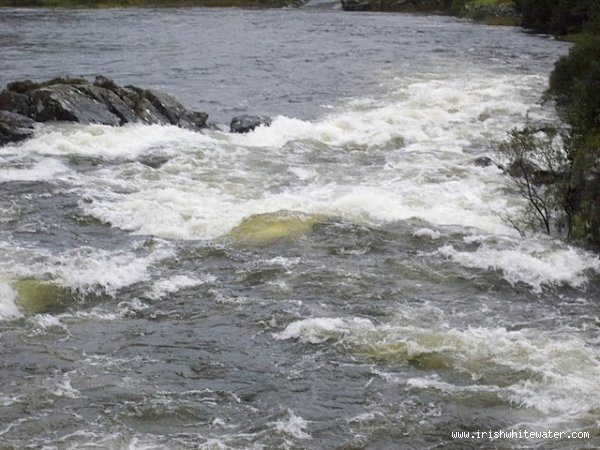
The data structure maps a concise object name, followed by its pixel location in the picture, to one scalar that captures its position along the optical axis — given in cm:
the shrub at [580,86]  1886
